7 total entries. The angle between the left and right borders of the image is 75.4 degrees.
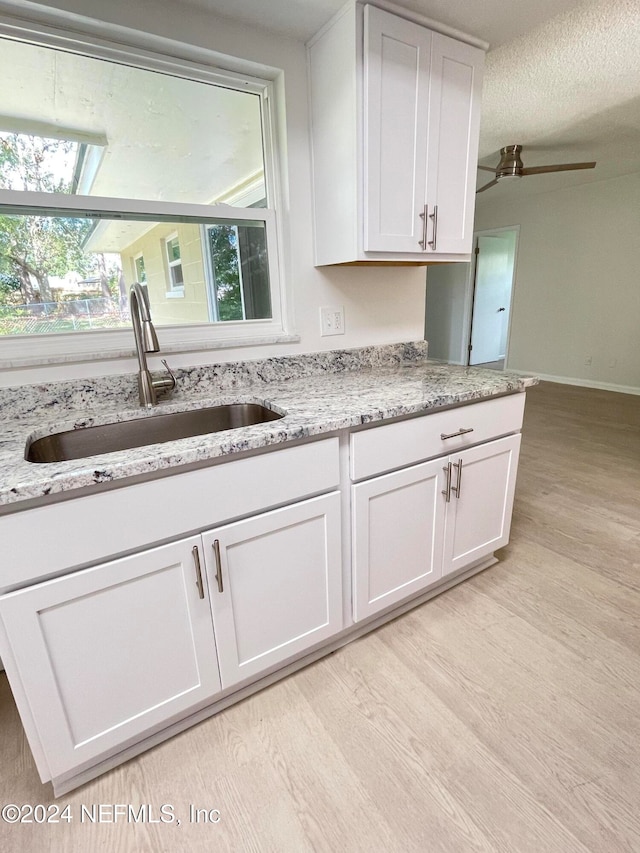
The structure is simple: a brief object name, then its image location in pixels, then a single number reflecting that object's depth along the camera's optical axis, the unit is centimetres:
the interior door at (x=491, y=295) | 628
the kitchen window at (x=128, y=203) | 131
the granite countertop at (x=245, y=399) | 90
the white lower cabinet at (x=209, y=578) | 92
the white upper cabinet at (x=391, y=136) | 135
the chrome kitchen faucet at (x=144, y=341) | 132
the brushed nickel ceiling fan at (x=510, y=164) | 324
